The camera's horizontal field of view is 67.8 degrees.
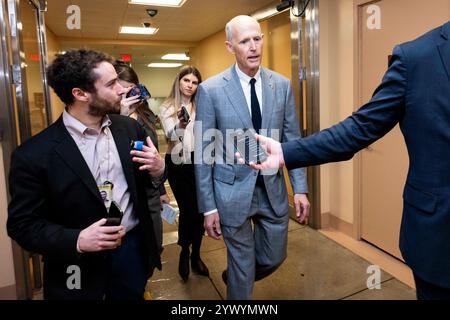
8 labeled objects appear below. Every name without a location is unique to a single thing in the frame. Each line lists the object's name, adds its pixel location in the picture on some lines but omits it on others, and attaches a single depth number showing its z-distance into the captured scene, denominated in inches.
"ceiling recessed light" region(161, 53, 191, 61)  371.2
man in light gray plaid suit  68.1
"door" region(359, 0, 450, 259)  95.2
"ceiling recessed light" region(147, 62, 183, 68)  474.6
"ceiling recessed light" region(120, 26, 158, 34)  219.7
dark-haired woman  85.4
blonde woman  99.3
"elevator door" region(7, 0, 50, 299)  89.0
